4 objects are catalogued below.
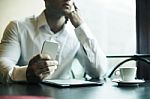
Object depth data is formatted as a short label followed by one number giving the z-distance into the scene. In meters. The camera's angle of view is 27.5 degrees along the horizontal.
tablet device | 1.19
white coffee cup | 1.25
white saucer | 1.21
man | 1.66
